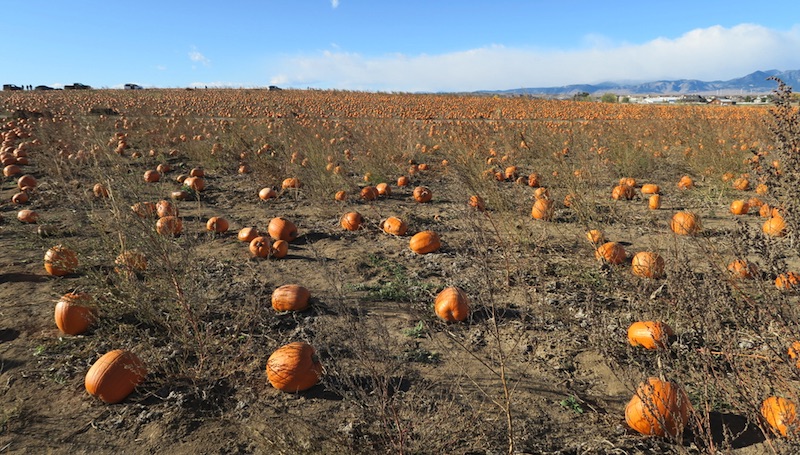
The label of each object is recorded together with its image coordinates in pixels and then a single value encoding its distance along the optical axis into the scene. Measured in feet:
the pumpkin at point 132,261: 10.42
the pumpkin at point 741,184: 23.52
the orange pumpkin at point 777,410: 6.30
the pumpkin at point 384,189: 25.23
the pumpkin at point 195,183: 24.75
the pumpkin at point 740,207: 20.35
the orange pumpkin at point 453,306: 11.94
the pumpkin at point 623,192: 23.20
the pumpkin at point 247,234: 18.01
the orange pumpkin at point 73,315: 11.26
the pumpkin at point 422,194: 24.16
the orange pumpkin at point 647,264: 12.41
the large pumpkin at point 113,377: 9.20
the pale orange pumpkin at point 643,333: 10.04
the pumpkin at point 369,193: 23.91
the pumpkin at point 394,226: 19.01
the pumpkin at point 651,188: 23.81
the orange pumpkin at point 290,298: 12.61
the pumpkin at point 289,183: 25.46
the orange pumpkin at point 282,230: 18.17
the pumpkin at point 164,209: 18.61
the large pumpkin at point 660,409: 7.68
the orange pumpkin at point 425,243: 16.87
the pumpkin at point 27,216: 19.93
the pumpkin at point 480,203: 14.81
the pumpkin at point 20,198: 23.27
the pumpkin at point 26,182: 25.51
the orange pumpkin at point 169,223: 14.48
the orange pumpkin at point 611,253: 14.65
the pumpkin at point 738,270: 12.13
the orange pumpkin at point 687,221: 14.31
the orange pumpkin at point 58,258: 13.53
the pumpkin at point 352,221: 19.74
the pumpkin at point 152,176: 26.49
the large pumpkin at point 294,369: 9.39
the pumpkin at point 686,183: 25.11
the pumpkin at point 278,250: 16.63
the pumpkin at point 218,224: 18.40
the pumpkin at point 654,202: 21.35
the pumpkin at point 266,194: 24.52
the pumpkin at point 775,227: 16.19
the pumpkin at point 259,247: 16.56
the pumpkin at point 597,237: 15.78
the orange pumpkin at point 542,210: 18.80
